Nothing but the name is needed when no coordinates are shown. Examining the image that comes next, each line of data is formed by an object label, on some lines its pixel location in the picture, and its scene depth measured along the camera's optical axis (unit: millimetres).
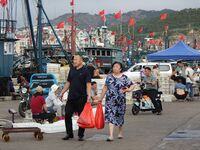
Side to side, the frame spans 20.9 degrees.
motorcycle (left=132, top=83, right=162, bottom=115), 17609
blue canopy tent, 27031
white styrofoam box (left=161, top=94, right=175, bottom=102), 23938
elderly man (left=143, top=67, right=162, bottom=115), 17516
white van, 31938
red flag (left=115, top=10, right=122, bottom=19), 58609
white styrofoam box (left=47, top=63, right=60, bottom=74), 28483
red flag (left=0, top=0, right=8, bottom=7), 38756
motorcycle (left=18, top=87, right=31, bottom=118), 17016
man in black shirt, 11547
